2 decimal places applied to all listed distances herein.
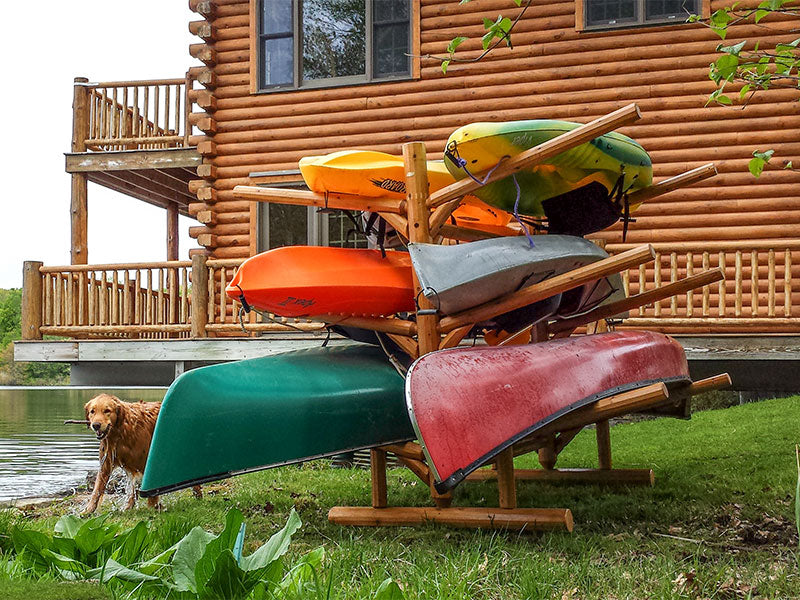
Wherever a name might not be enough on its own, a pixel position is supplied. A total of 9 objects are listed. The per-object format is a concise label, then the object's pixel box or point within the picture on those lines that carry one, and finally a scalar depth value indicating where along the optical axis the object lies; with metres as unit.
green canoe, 4.06
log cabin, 10.28
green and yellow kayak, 4.32
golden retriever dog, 5.74
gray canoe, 4.05
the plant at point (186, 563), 2.39
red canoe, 3.62
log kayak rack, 4.03
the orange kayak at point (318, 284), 4.50
